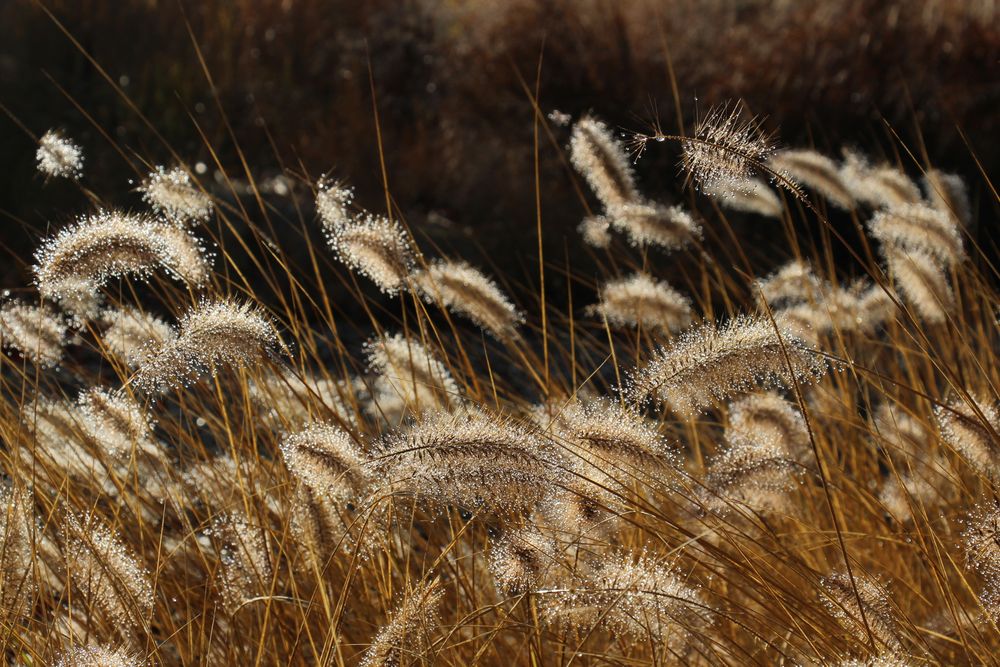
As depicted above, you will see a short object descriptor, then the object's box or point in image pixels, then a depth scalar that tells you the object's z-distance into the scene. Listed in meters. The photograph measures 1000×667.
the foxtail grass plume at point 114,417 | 4.07
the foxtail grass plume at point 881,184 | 5.89
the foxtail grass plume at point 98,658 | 2.83
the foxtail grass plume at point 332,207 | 4.35
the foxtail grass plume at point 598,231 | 5.60
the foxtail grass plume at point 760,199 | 6.07
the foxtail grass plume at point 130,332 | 4.61
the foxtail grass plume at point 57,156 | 4.39
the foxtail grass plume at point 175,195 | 4.45
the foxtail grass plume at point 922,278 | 5.23
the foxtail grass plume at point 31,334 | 4.46
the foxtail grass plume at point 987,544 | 3.27
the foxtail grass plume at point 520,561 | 3.17
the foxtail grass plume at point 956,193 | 6.08
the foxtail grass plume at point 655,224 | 4.87
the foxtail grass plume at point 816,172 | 5.58
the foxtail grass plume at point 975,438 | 3.45
